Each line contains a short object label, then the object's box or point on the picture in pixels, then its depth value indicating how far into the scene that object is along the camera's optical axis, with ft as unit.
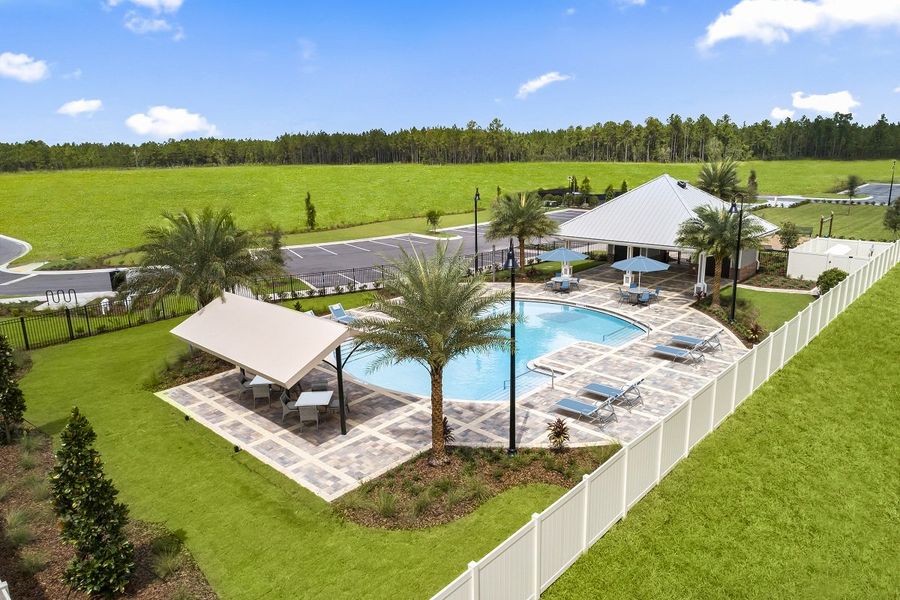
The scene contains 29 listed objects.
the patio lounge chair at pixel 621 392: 54.85
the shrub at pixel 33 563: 33.91
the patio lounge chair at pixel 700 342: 68.24
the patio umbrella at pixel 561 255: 102.01
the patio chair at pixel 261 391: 57.99
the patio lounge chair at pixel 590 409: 51.55
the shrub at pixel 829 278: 90.79
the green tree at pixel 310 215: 206.39
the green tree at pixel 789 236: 122.11
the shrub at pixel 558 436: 46.42
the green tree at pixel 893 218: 127.13
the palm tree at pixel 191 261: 66.64
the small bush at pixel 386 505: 38.37
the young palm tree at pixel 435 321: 43.19
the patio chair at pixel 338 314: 82.94
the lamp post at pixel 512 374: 43.47
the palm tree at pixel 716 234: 81.92
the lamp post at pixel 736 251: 74.43
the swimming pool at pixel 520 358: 64.95
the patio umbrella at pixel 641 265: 92.53
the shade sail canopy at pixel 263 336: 49.29
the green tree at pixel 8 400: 49.96
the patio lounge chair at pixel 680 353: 65.70
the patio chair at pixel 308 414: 52.27
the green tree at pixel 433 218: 191.01
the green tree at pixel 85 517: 31.12
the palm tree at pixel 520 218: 105.60
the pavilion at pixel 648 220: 102.89
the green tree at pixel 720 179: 157.48
